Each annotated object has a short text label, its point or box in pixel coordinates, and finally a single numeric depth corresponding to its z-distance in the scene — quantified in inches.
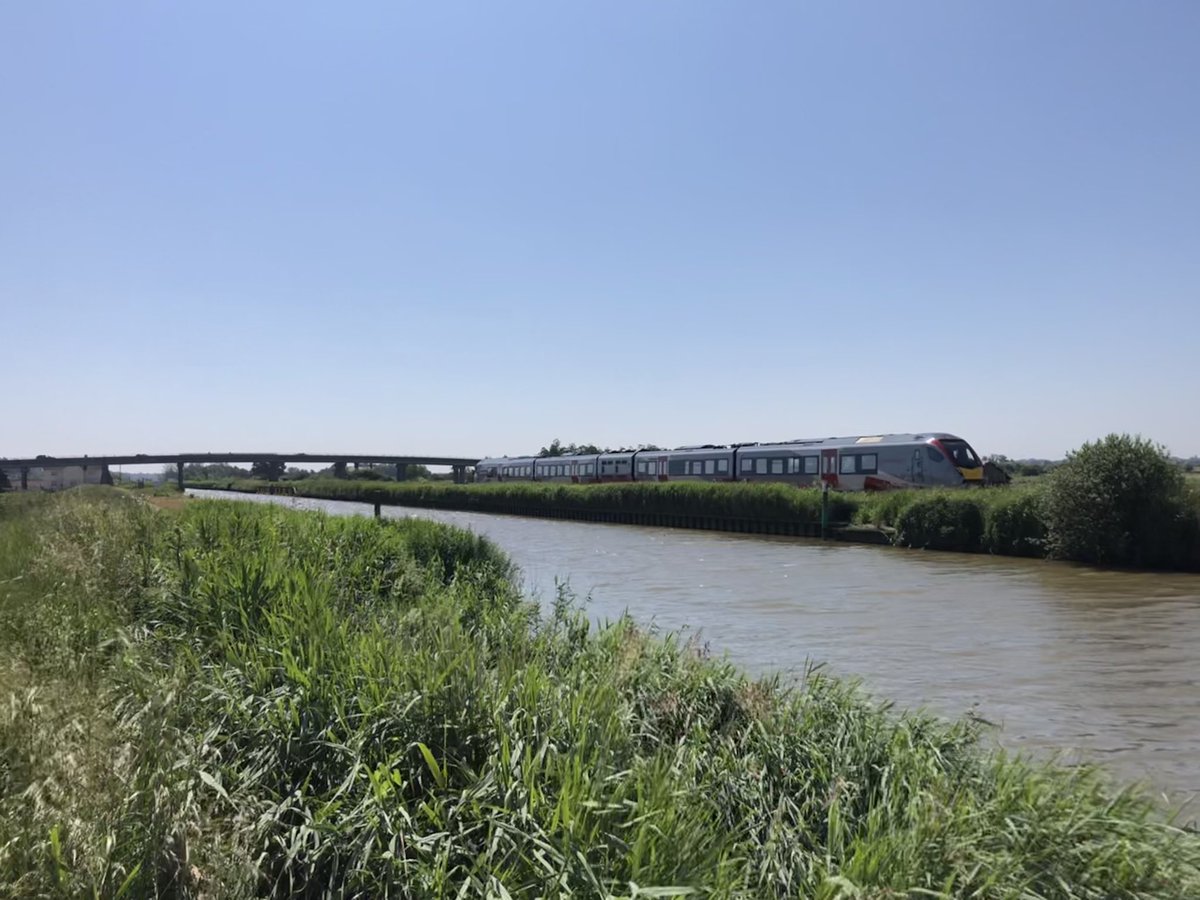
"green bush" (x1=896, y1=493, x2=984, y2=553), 1125.1
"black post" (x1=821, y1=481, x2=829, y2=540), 1360.7
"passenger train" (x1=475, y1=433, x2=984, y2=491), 1395.2
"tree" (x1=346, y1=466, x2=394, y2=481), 4655.5
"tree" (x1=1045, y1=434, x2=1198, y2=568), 920.3
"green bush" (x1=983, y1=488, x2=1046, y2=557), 1043.3
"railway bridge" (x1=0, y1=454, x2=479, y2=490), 3626.2
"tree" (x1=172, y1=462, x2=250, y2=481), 5984.3
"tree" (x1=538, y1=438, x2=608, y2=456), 3407.5
